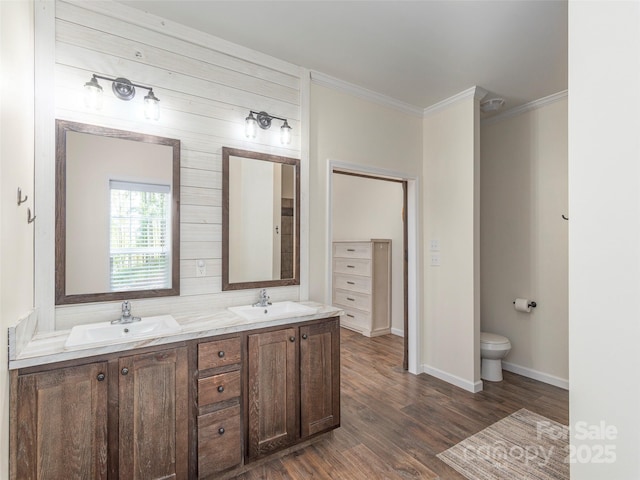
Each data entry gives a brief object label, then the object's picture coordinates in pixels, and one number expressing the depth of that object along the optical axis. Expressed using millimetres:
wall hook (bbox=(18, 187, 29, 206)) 1375
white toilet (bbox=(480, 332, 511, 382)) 3268
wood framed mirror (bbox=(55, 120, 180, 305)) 1852
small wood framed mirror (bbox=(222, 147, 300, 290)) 2389
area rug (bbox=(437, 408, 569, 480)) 1979
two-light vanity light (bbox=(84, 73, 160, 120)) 1863
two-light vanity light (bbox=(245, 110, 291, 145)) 2447
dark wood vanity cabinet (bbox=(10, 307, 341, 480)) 1427
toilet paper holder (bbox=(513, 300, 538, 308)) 3375
